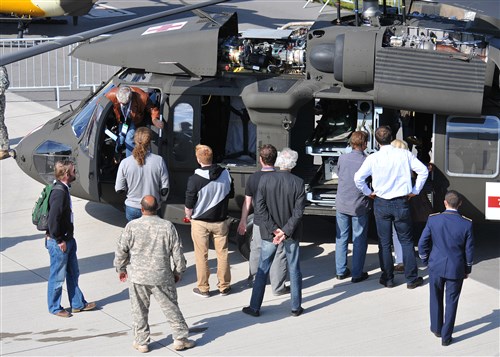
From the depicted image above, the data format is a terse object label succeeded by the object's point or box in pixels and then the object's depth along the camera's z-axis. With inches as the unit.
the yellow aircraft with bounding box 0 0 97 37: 1286.9
